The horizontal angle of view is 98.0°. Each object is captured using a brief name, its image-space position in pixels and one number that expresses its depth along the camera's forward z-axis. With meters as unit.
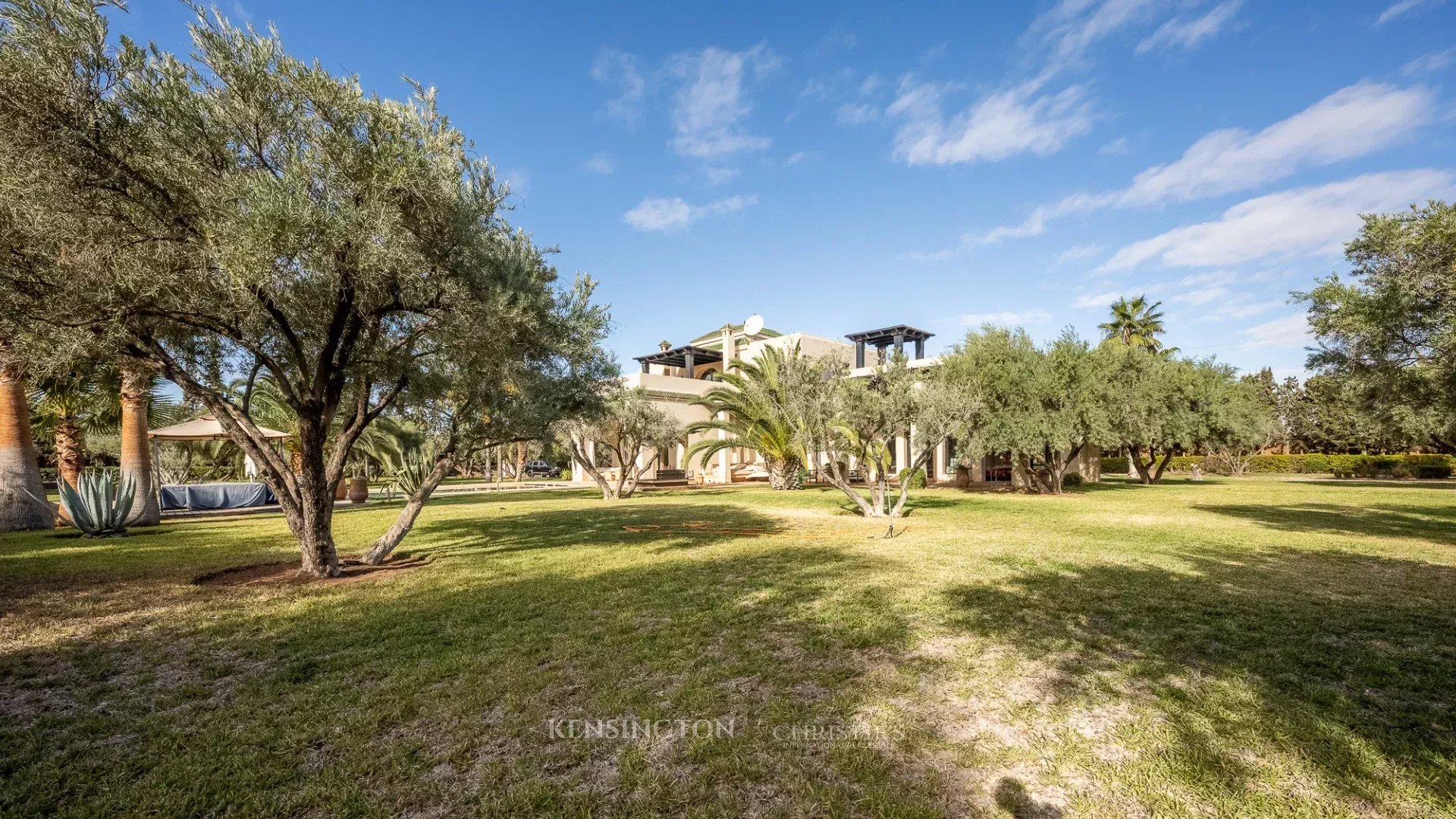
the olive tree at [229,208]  6.36
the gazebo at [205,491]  20.05
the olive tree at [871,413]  14.95
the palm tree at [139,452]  15.05
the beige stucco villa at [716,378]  34.00
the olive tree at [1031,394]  22.16
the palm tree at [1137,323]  43.47
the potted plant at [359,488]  25.31
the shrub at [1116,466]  46.50
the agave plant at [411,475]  22.09
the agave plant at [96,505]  13.28
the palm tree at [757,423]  26.27
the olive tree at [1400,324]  10.70
